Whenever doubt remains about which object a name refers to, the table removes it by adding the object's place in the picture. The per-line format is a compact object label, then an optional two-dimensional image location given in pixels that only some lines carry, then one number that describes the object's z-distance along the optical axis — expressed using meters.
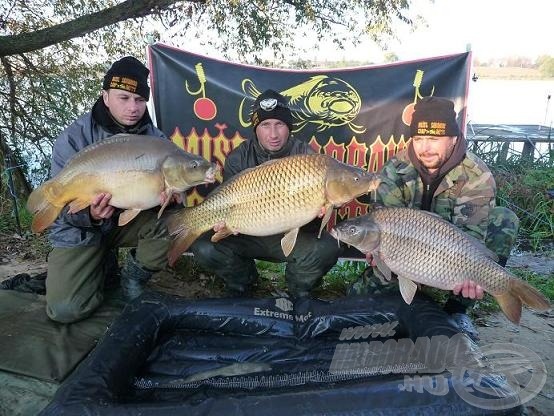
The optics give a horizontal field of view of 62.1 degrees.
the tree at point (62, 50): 3.61
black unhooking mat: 1.22
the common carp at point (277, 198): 1.67
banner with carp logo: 2.59
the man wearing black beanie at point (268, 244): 2.12
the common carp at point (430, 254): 1.62
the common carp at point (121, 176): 1.68
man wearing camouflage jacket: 1.92
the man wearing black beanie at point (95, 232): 1.97
